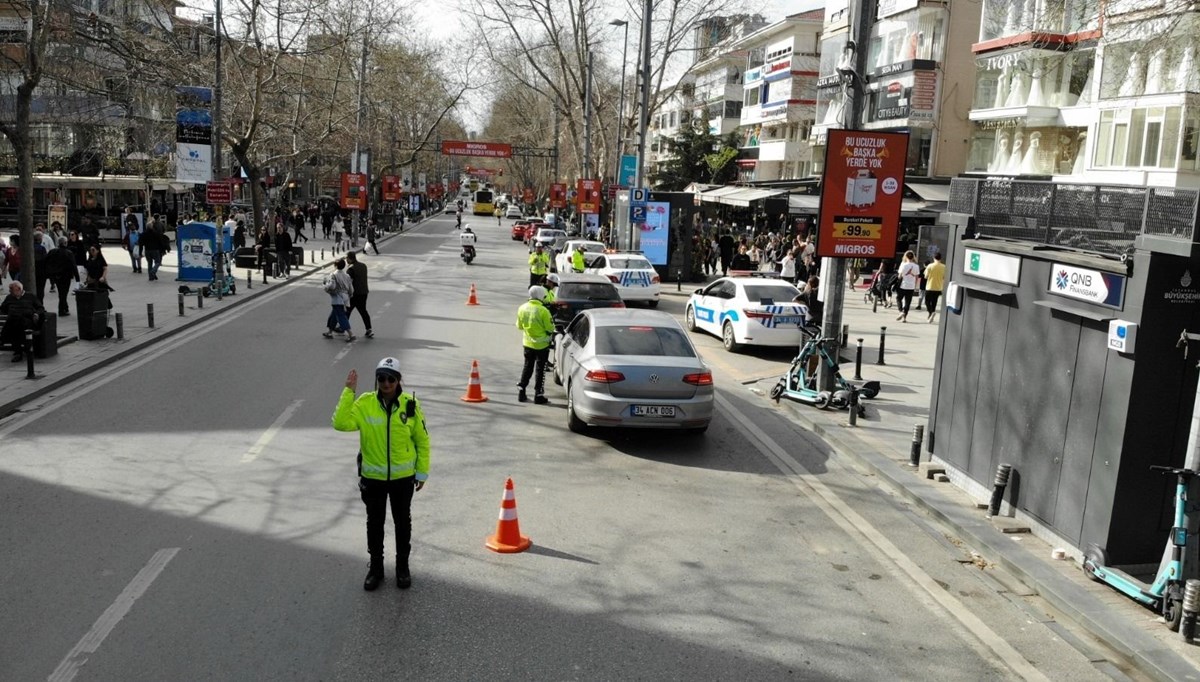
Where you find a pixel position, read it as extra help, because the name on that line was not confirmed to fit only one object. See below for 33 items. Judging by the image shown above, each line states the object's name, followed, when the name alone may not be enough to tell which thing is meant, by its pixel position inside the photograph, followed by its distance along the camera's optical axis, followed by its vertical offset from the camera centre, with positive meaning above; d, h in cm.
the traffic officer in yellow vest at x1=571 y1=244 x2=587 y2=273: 2714 -149
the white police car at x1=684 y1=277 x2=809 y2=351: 1802 -179
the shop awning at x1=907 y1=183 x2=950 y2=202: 3220 +135
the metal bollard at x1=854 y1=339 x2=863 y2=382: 1543 -221
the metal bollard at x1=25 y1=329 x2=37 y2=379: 1297 -247
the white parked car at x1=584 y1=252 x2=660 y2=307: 2534 -174
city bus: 10550 +2
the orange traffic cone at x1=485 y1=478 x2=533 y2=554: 737 -254
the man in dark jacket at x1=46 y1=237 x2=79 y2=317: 1972 -192
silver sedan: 1061 -194
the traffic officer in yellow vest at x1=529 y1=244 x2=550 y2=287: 2378 -152
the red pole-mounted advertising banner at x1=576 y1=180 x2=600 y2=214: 4647 +60
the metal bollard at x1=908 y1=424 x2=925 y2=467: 1042 -237
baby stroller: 2770 -176
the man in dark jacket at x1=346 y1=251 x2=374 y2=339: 1802 -174
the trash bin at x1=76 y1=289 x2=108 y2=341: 1652 -233
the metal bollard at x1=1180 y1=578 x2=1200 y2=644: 609 -231
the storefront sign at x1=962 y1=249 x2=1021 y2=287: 853 -30
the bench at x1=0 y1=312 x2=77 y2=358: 1458 -247
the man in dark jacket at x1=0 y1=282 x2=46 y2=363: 1432 -212
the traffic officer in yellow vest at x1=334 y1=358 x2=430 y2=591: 640 -171
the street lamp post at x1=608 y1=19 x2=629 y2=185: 4867 +517
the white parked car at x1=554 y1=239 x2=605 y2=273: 3093 -154
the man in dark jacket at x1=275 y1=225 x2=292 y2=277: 3147 -197
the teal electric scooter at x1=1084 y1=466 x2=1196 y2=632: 632 -226
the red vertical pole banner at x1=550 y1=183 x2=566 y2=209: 6738 +95
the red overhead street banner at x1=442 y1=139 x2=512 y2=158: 7162 +404
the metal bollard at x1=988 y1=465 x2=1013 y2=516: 845 -224
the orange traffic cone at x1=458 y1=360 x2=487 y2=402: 1287 -254
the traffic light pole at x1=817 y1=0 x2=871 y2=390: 1295 +165
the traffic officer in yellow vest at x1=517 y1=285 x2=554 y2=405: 1258 -165
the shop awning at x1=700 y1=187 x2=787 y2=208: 3825 +101
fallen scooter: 1339 -231
